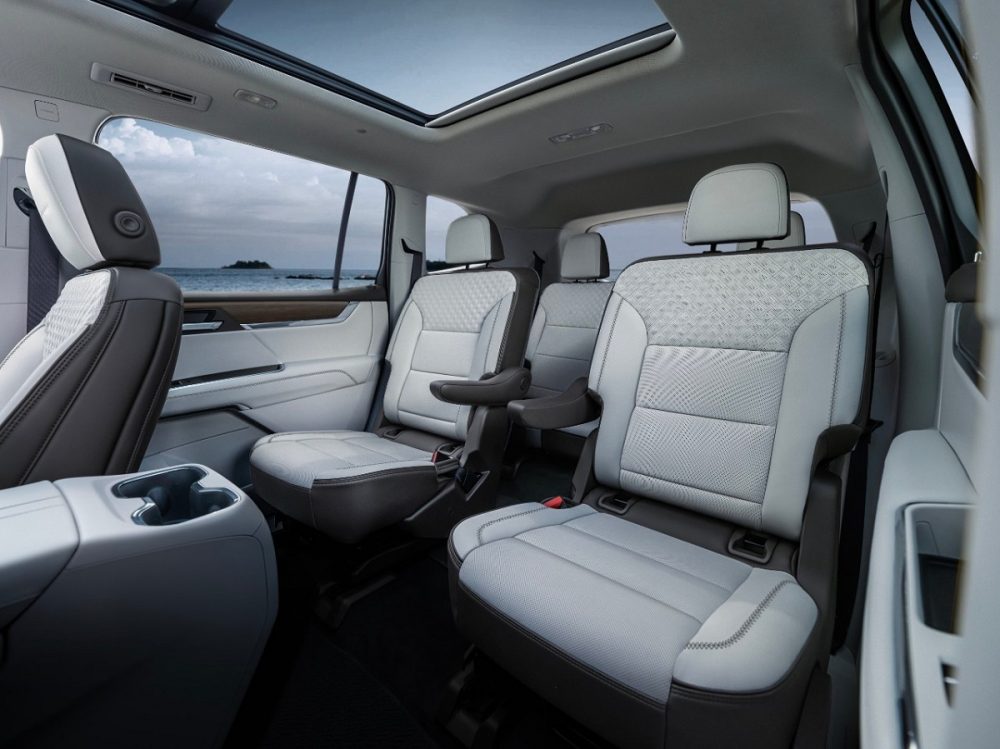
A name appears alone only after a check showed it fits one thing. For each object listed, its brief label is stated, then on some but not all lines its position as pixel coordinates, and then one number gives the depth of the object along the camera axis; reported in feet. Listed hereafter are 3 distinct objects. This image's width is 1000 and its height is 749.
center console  2.80
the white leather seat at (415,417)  5.71
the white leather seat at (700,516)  2.83
